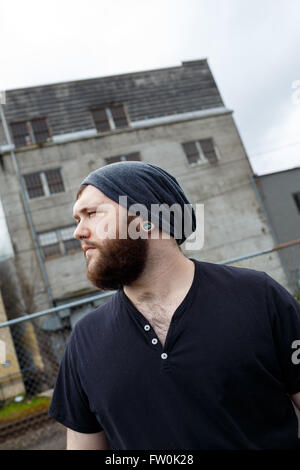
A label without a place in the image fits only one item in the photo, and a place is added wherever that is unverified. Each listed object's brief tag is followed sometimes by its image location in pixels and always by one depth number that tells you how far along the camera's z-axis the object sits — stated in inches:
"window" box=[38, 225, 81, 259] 622.2
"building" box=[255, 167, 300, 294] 697.0
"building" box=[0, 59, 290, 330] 617.6
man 56.2
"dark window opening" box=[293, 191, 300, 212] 701.9
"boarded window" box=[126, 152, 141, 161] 690.2
